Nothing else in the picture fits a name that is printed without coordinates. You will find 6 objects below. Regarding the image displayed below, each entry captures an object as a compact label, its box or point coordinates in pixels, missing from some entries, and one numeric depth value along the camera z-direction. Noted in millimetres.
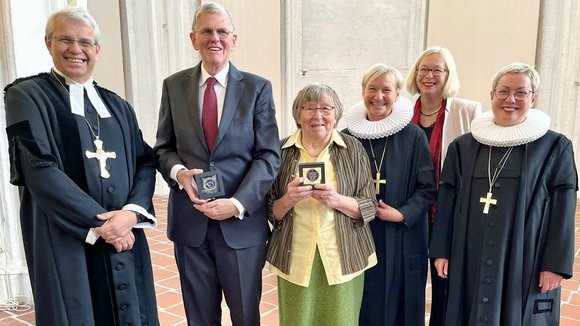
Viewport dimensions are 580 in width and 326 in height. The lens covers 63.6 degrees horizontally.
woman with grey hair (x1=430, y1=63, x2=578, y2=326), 2152
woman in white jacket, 2867
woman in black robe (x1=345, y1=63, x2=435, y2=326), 2490
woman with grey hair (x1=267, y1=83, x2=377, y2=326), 2252
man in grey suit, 2207
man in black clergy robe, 1873
